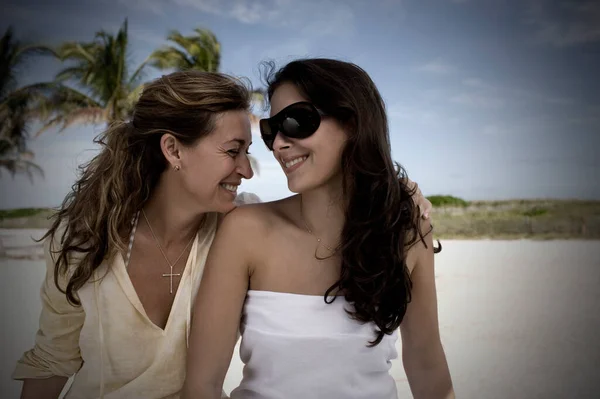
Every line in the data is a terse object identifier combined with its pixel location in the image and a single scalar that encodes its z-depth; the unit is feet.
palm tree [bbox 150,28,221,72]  52.95
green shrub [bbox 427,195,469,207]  65.02
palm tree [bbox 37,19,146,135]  53.83
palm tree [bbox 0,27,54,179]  55.42
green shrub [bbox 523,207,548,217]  58.03
